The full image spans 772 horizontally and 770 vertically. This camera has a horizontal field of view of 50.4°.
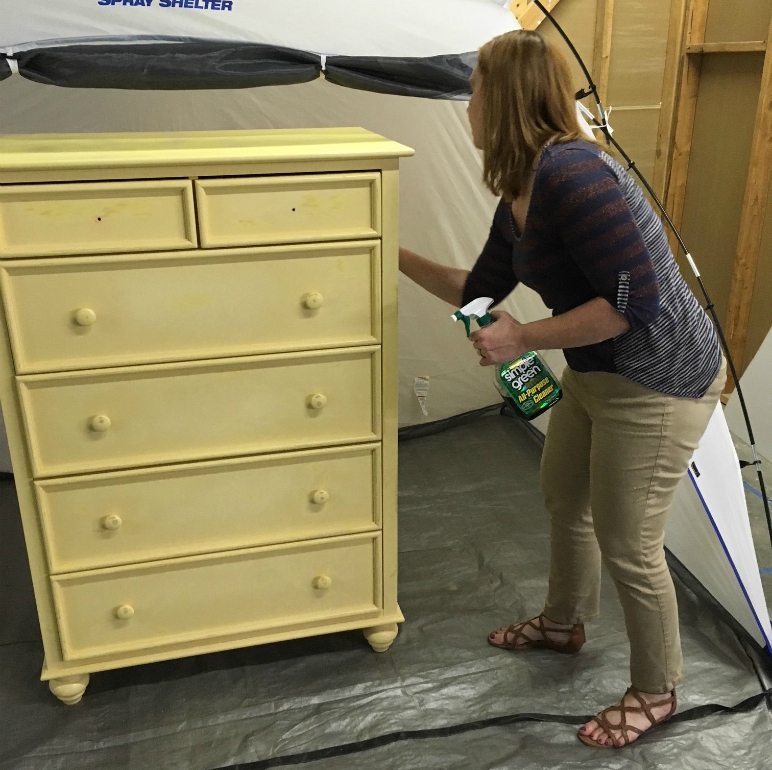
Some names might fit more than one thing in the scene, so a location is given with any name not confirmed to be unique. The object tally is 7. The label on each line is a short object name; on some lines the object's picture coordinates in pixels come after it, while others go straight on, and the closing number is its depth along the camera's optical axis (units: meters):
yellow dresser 1.38
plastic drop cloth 1.53
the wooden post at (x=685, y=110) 2.98
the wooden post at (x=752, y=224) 2.73
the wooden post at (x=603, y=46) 3.04
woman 1.23
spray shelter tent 1.80
